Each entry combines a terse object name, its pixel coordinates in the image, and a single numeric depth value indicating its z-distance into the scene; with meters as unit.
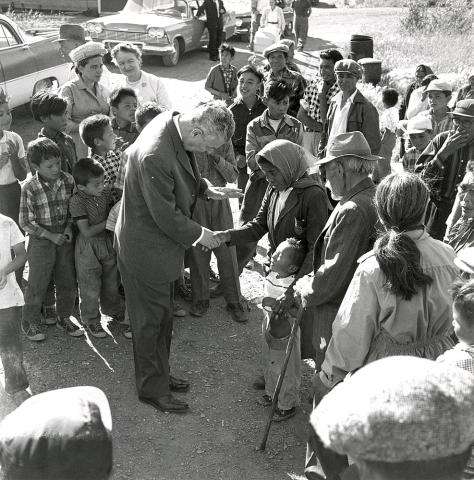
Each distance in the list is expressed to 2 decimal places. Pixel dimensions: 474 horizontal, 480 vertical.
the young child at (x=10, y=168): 5.77
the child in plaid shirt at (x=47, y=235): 5.06
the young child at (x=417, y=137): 6.88
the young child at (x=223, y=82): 9.22
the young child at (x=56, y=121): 5.39
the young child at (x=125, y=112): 5.91
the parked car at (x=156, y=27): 15.62
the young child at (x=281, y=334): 4.19
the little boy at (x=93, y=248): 5.12
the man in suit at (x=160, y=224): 4.09
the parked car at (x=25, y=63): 10.49
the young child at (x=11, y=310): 4.33
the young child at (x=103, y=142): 5.35
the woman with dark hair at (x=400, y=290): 3.11
